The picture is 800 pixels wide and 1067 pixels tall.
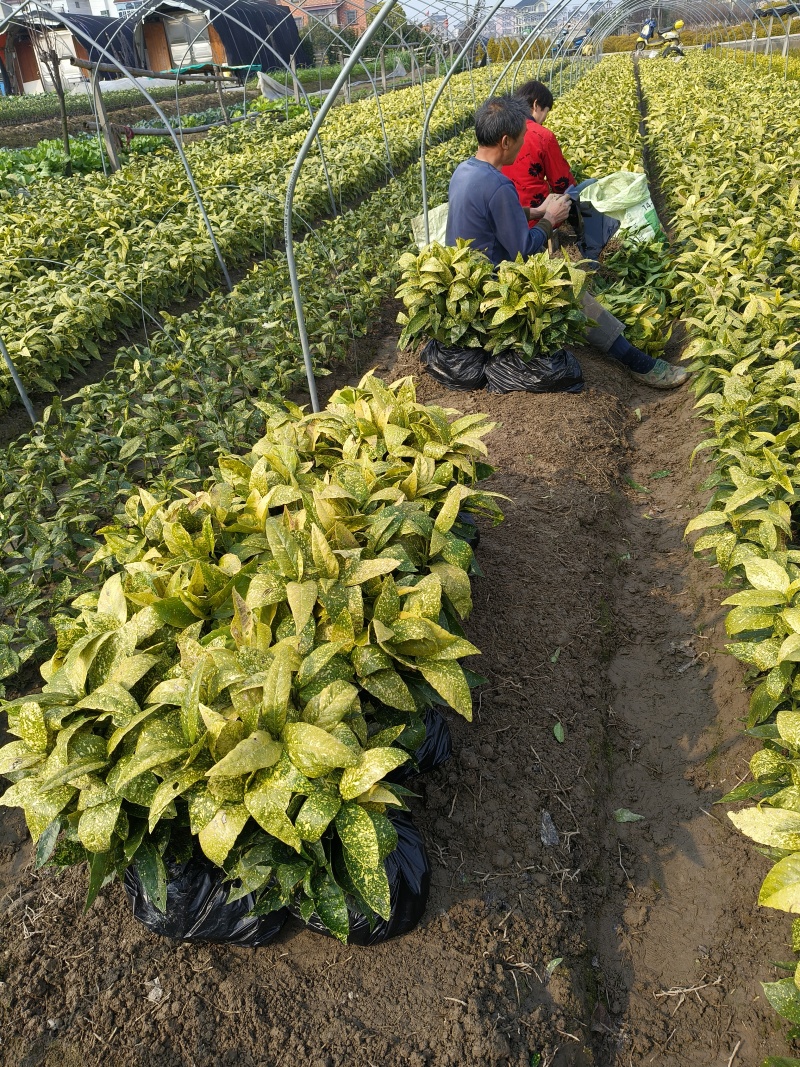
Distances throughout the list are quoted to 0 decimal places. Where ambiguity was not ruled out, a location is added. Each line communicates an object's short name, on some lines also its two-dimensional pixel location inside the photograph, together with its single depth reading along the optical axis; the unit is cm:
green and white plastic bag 597
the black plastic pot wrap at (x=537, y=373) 434
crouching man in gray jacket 410
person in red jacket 563
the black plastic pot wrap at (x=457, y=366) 458
